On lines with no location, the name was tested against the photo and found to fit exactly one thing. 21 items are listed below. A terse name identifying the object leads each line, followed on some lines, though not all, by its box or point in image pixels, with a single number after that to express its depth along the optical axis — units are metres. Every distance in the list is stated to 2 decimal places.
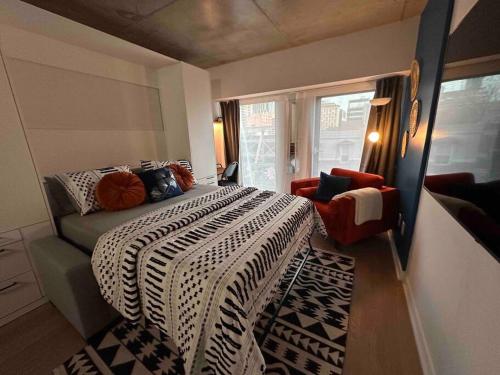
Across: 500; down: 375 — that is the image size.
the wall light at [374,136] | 2.75
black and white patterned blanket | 0.91
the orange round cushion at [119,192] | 1.87
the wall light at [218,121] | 4.27
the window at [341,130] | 3.11
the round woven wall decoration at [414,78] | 1.93
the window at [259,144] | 3.89
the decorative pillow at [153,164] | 2.51
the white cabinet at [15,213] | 1.53
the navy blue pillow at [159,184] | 2.11
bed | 1.57
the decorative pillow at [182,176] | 2.46
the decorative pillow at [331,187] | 2.69
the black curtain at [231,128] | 4.05
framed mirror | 0.65
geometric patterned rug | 1.23
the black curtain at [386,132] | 2.70
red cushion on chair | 2.54
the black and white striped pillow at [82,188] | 1.87
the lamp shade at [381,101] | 2.48
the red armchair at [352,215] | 2.19
